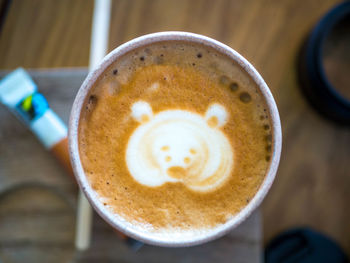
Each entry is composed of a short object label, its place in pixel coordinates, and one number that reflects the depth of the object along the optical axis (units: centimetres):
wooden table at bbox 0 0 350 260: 26
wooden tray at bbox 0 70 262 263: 23
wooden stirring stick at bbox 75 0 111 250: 22
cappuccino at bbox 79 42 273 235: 17
